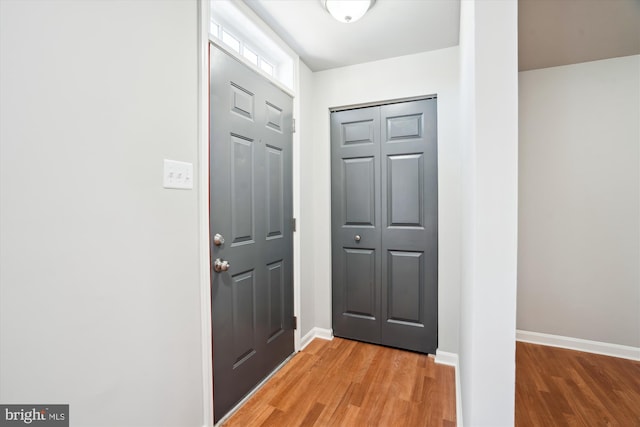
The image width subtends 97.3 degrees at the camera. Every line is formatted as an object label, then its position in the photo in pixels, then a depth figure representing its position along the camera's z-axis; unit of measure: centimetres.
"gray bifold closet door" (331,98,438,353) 225
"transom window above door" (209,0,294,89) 165
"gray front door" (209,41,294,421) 153
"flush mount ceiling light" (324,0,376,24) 164
